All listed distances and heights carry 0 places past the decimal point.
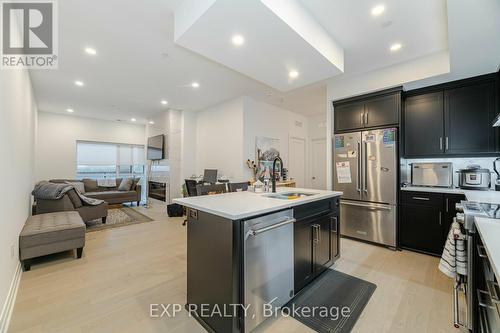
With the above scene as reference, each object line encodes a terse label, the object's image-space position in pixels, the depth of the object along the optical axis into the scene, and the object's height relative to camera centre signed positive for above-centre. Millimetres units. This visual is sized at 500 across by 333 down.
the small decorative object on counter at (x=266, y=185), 2693 -233
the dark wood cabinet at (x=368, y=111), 3279 +958
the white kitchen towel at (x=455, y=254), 1593 -679
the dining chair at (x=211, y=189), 3203 -349
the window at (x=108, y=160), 7055 +254
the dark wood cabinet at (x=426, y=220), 2875 -760
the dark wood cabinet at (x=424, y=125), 3170 +668
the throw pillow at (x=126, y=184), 6641 -552
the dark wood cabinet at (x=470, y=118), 2816 +693
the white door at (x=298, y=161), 6188 +193
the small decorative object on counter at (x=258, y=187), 2622 -252
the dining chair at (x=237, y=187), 3033 -291
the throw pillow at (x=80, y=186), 6055 -556
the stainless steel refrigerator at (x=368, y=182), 3240 -246
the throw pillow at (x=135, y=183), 6807 -545
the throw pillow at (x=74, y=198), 3981 -605
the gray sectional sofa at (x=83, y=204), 3803 -782
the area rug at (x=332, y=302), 1727 -1283
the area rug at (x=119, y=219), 4348 -1235
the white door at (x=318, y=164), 6473 +104
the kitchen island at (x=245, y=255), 1464 -716
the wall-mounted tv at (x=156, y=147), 6488 +639
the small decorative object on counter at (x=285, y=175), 5552 -206
